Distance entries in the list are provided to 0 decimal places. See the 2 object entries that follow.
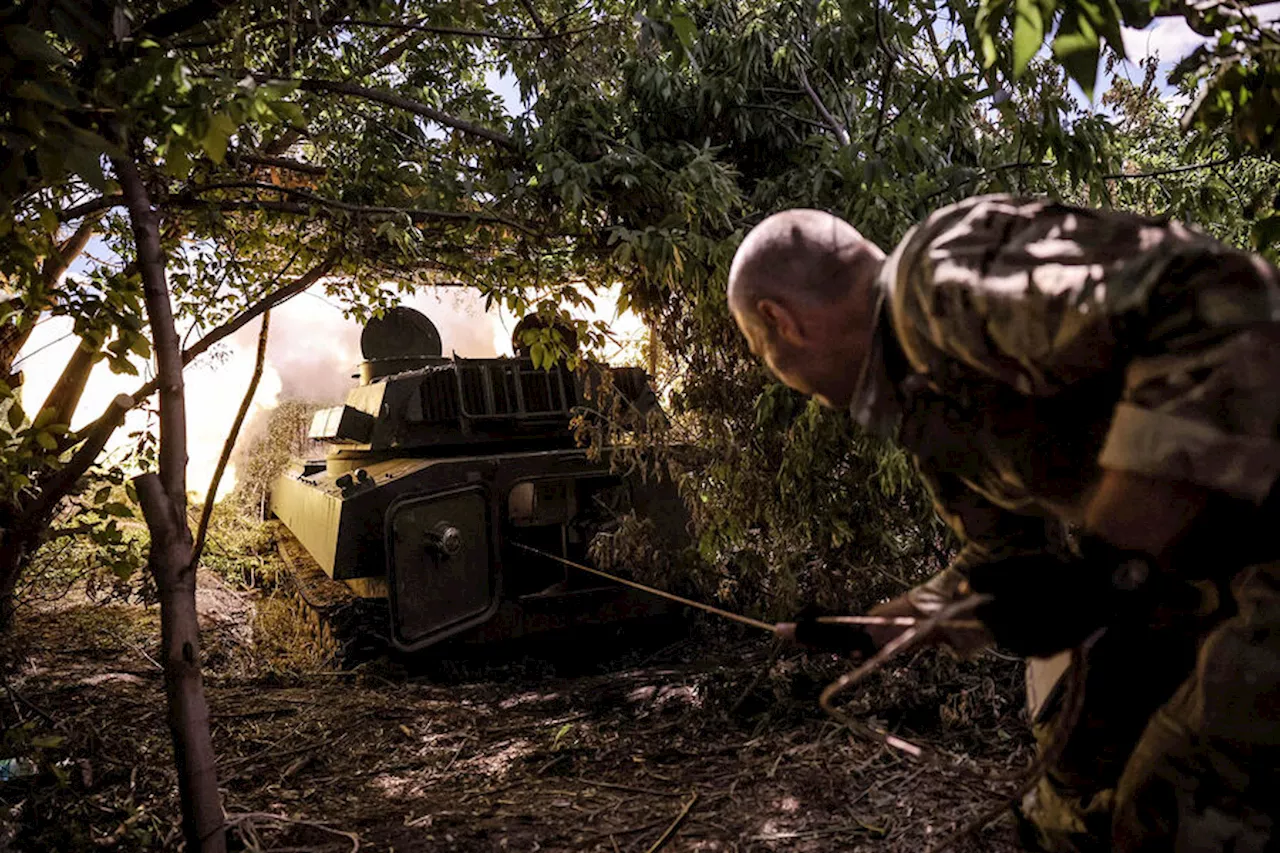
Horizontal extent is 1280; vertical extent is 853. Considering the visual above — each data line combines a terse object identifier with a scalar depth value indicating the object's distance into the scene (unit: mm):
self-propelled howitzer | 5945
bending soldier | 1211
